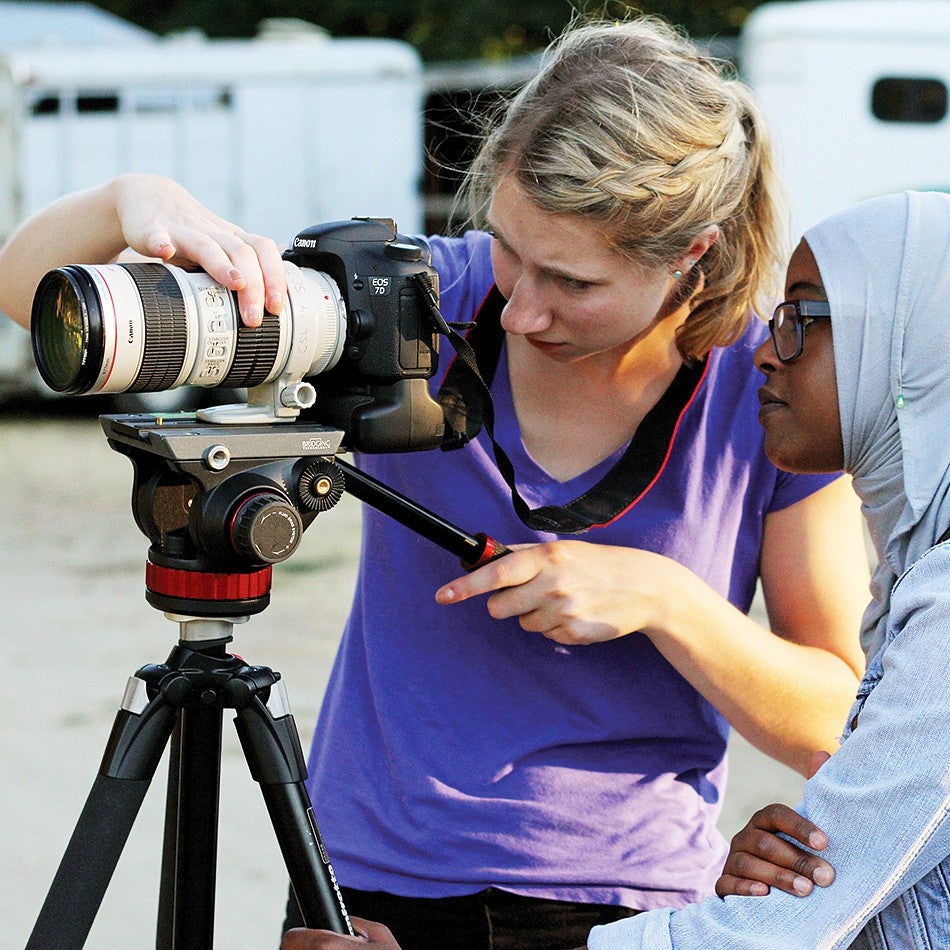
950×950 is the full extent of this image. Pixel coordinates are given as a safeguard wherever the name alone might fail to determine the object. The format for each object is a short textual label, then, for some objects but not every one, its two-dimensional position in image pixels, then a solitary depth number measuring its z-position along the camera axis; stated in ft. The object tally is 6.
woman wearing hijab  7.27
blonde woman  8.16
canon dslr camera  7.49
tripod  7.55
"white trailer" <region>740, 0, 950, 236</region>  38.95
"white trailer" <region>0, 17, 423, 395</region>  39.91
